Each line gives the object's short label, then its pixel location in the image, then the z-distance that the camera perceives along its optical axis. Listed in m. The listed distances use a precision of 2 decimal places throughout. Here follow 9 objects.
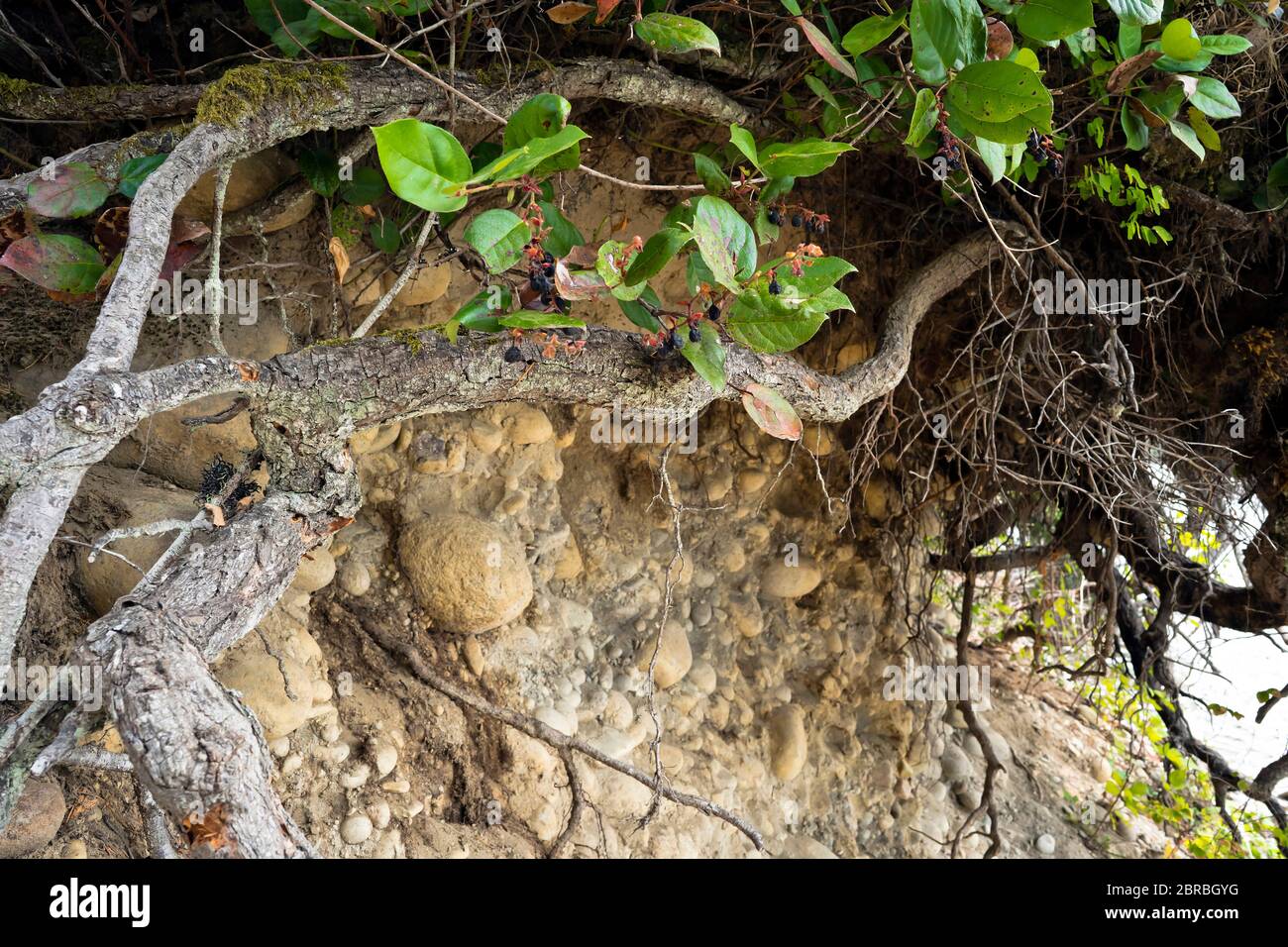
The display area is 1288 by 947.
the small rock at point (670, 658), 2.38
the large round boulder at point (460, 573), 2.04
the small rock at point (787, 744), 2.56
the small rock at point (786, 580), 2.73
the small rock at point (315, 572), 1.84
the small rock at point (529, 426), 2.25
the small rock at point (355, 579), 2.01
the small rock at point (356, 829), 1.77
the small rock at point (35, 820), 1.28
